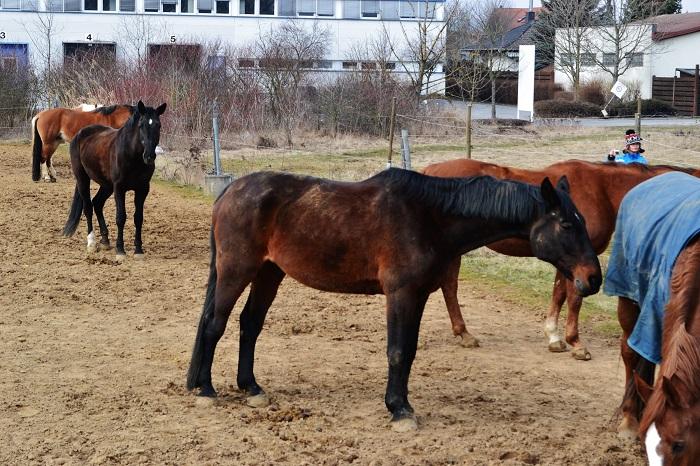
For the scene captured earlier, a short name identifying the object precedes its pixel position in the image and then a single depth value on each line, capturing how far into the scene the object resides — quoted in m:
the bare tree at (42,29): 41.60
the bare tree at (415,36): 39.04
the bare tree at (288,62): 26.00
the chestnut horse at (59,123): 17.90
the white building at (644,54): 44.03
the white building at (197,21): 42.25
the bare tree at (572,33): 43.19
